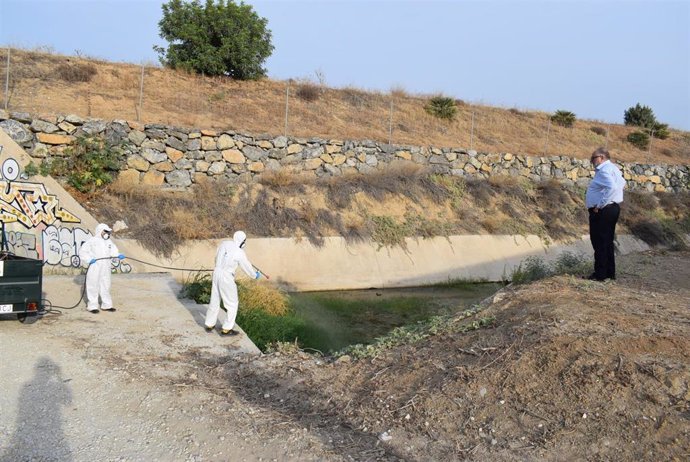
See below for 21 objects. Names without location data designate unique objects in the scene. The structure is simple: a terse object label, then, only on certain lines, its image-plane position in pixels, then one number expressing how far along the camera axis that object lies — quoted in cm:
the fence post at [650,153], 3034
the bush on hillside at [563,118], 3479
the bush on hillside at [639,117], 4088
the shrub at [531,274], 1281
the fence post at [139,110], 1800
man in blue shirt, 931
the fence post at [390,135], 2240
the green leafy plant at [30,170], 1376
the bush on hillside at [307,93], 2583
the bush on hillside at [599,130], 3506
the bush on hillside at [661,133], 3694
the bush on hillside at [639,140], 3450
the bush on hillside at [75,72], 2048
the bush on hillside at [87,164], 1552
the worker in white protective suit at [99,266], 1019
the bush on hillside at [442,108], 2927
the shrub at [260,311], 1098
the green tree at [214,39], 2502
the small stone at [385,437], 536
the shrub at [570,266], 1132
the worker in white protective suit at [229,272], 933
